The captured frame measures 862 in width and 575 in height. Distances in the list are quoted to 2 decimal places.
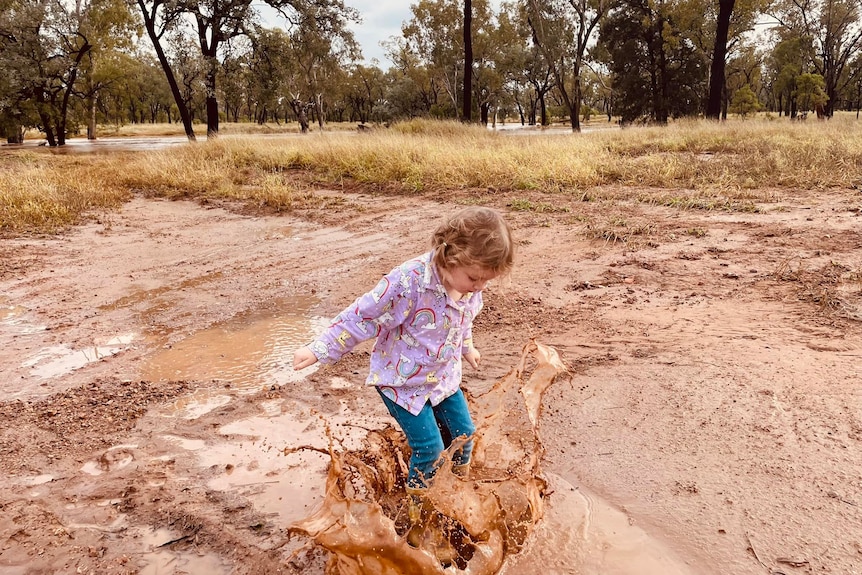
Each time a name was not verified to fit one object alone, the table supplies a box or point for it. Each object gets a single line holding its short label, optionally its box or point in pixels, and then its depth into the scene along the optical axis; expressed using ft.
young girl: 6.89
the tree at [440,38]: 115.34
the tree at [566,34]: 81.46
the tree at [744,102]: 110.93
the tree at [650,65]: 84.07
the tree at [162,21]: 63.35
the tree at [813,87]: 96.37
